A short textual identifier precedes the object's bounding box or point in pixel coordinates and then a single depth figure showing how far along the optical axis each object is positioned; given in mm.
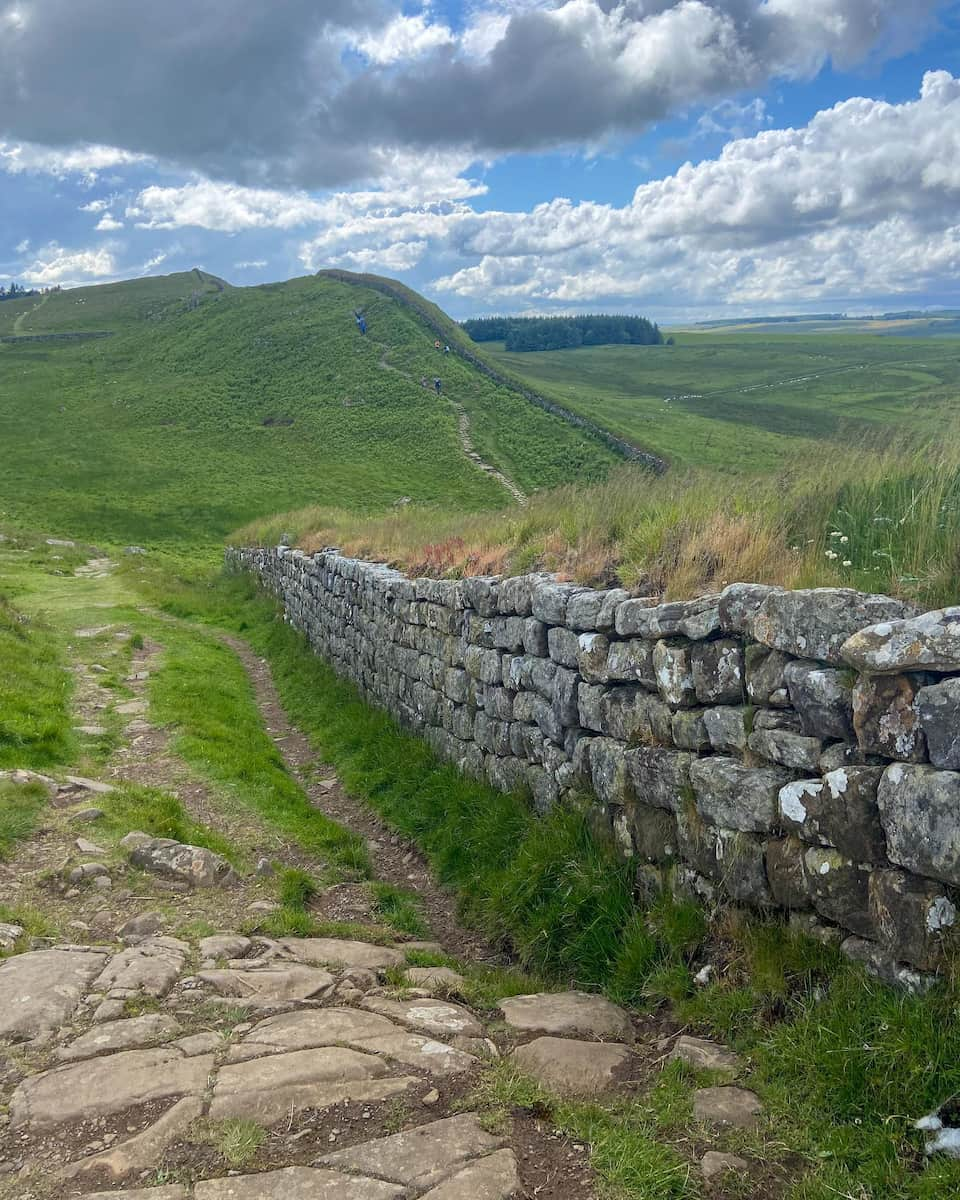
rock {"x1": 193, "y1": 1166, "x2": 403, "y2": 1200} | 3467
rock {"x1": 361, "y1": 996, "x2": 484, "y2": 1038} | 4895
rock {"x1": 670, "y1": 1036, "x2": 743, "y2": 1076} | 4383
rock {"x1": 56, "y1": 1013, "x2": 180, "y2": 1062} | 4508
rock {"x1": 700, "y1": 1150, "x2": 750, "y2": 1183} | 3613
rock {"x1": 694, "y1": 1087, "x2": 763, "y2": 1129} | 3926
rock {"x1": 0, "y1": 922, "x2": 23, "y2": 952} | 5777
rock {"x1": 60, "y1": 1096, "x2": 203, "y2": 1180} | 3615
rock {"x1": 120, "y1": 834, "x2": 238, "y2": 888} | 7246
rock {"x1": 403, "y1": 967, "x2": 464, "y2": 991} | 5598
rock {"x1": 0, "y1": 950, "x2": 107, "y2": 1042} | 4746
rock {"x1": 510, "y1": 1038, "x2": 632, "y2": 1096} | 4312
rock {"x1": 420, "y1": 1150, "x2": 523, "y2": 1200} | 3482
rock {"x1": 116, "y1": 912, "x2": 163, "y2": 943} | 6133
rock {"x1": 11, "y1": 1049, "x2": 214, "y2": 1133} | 4012
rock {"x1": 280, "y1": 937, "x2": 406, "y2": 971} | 5914
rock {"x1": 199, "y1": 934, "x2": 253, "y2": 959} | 5820
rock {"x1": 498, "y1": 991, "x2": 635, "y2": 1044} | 4914
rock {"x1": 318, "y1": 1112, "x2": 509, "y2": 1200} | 3586
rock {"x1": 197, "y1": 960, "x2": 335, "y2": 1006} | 5219
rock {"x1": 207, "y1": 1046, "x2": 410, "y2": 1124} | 4043
